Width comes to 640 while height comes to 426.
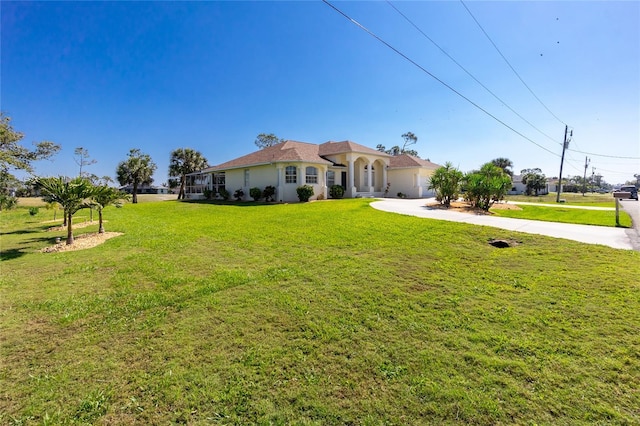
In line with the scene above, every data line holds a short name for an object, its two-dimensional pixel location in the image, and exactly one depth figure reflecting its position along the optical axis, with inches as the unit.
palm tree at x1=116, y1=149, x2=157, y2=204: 1633.9
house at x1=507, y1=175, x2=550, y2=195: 2773.6
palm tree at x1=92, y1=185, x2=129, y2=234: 445.7
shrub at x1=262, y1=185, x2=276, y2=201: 960.9
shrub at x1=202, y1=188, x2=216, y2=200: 1230.9
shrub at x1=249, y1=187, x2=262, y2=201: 990.4
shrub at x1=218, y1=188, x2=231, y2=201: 1137.2
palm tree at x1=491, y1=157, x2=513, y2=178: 3085.9
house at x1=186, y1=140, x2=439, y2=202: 954.7
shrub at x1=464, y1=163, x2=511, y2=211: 650.2
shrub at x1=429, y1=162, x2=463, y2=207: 728.3
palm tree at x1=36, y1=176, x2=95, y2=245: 376.5
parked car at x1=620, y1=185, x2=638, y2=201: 1258.8
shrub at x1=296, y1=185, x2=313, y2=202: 911.7
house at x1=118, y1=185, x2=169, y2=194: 2844.0
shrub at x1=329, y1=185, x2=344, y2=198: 1031.0
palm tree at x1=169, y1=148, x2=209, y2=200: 1683.1
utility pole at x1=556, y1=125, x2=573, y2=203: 1214.1
